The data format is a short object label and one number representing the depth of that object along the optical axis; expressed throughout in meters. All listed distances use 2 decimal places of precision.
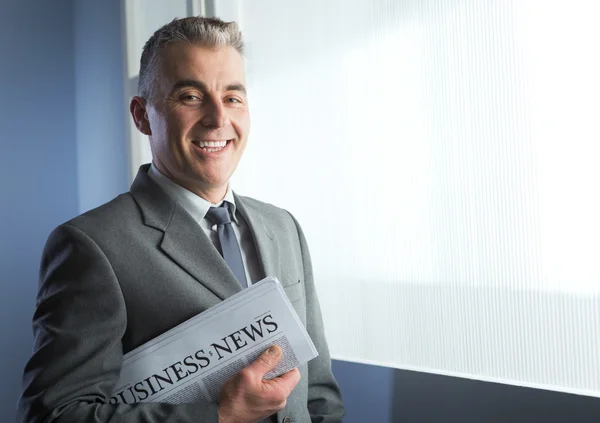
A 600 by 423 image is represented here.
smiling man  0.93
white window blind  1.24
